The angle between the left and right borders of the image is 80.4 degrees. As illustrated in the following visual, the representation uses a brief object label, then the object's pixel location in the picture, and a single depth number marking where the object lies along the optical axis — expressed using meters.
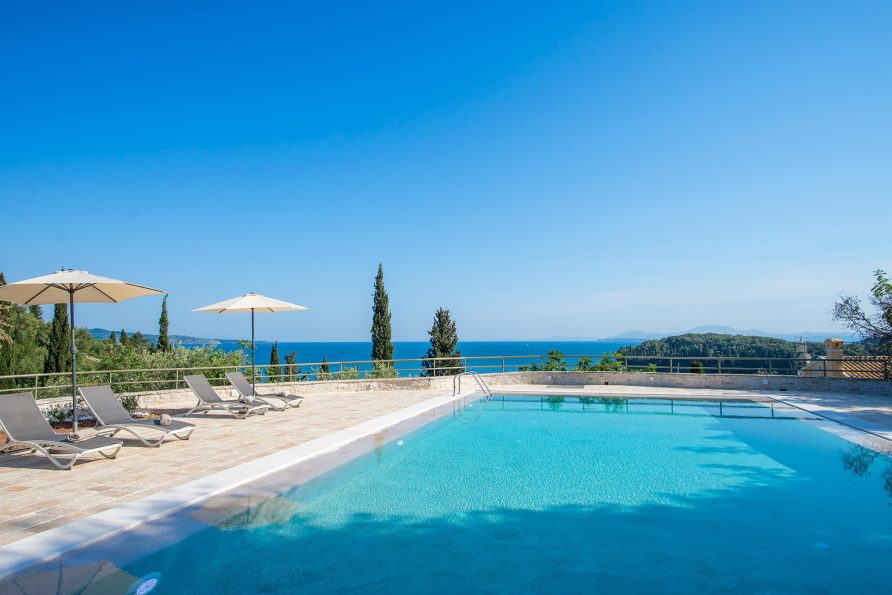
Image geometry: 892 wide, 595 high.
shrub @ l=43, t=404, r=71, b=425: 9.63
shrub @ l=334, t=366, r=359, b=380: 15.61
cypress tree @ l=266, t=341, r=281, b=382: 37.25
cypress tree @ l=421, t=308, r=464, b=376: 43.72
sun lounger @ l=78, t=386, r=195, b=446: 7.68
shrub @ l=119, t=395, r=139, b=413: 10.78
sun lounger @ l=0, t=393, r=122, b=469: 6.39
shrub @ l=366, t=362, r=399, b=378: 15.92
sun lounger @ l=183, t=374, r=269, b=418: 10.22
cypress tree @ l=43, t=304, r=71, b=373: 24.78
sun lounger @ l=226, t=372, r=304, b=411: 11.37
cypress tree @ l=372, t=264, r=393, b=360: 32.75
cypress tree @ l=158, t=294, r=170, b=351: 40.00
